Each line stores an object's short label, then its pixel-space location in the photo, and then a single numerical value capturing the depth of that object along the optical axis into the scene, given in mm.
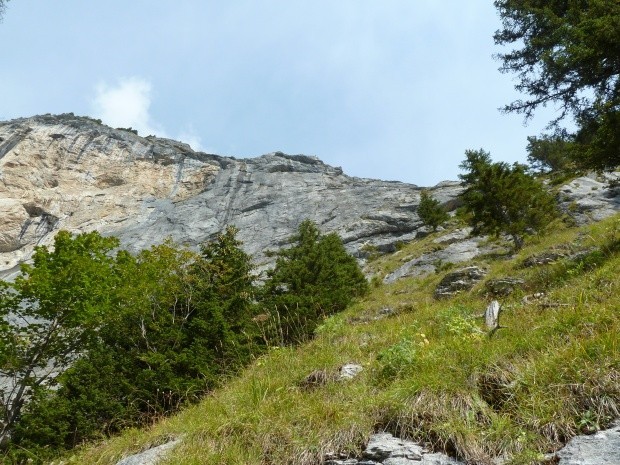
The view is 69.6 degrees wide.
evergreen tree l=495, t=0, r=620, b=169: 10250
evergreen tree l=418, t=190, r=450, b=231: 49688
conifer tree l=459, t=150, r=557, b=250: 26250
